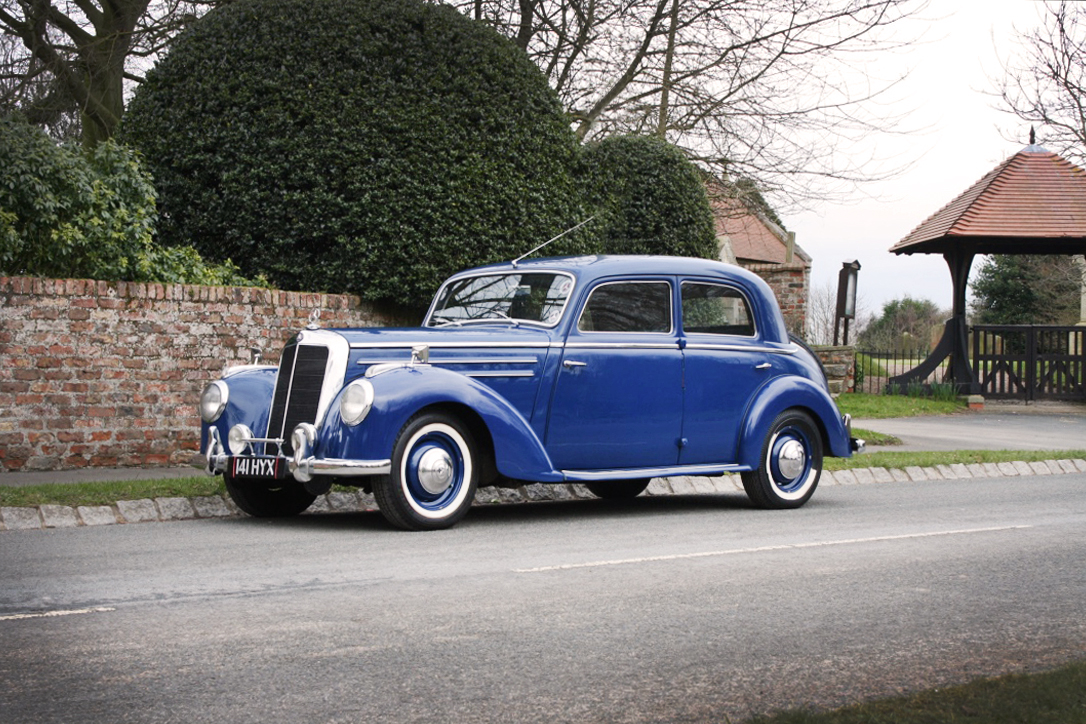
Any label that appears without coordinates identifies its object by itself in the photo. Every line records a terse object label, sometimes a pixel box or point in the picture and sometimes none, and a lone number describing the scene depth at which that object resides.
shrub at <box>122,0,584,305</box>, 13.51
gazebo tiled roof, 24.41
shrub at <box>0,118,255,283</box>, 11.57
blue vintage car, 8.00
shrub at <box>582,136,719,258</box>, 17.45
